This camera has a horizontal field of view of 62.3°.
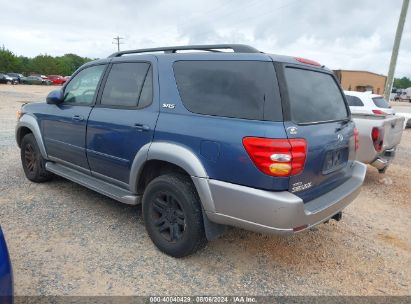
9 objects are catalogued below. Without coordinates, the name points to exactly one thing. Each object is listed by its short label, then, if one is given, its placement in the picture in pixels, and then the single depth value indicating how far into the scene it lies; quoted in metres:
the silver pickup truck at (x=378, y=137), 5.34
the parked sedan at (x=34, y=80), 47.44
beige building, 40.29
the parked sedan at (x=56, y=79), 50.35
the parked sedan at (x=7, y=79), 43.54
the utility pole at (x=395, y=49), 12.34
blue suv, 2.54
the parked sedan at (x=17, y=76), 46.34
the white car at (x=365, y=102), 8.57
